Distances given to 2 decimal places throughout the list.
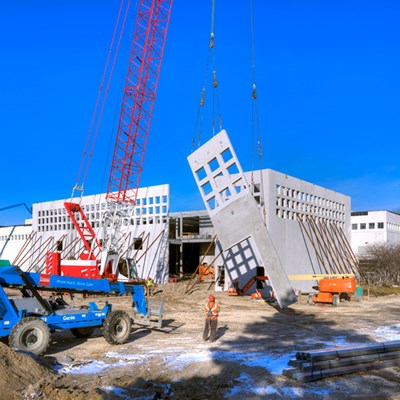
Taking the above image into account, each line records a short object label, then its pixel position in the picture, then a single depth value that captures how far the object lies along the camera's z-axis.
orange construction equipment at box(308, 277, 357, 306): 23.03
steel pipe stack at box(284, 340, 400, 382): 9.11
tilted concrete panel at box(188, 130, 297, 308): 20.66
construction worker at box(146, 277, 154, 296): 29.17
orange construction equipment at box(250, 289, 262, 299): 25.47
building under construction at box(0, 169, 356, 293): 28.61
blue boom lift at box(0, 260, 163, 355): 10.77
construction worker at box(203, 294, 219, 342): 13.00
